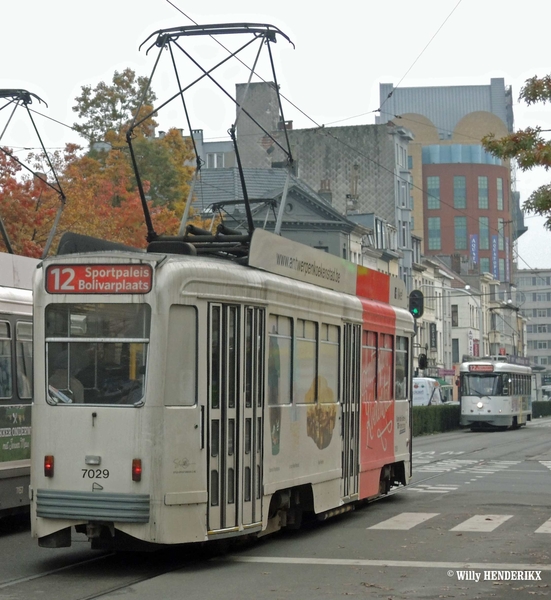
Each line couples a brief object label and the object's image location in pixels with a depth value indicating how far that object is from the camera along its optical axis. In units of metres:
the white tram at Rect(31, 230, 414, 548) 10.30
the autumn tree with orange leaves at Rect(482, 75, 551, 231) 15.79
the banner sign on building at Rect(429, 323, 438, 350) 89.94
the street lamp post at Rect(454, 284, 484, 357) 90.81
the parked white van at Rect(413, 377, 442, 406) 69.81
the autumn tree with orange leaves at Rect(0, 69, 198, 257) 36.19
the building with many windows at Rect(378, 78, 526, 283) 127.94
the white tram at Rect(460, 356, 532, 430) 50.78
